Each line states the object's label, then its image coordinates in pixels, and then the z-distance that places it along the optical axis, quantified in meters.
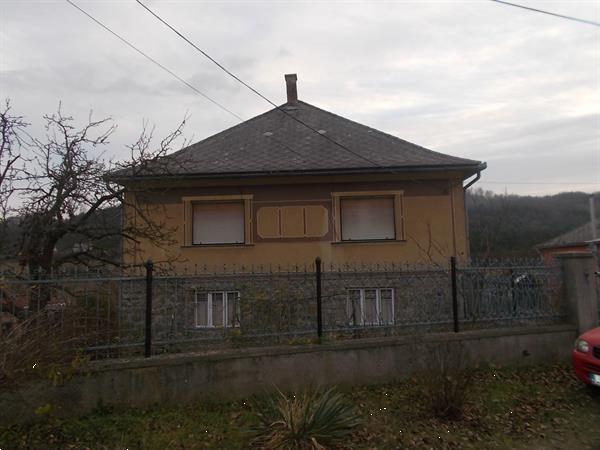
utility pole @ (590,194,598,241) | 33.84
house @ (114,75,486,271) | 11.18
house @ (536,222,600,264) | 35.38
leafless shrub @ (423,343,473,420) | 5.04
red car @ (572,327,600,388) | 5.59
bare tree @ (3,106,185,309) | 6.89
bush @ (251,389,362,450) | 4.38
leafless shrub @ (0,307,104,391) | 4.57
